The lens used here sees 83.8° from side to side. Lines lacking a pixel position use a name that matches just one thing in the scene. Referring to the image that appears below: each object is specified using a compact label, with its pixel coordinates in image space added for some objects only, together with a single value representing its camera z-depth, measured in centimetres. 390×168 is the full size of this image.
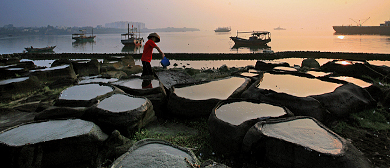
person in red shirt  796
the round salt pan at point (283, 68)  896
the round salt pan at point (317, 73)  762
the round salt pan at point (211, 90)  570
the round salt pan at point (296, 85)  574
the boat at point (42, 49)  3703
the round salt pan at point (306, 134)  311
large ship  10642
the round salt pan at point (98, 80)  855
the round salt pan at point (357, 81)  695
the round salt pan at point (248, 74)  803
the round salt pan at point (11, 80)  853
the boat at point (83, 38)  7935
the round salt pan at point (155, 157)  286
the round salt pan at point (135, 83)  651
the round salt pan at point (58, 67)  1067
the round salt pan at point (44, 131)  341
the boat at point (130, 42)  5459
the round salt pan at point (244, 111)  413
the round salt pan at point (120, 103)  470
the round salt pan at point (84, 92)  534
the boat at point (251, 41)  4771
